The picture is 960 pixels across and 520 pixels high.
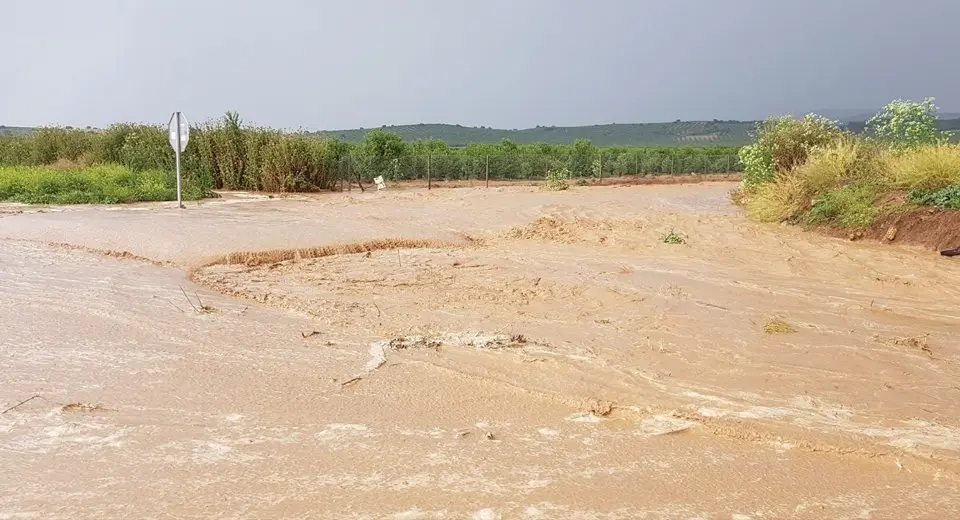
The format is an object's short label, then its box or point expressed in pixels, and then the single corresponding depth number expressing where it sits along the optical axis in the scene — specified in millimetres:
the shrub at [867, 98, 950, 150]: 15234
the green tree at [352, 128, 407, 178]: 32531
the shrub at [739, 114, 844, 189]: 17797
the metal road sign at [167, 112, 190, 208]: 15805
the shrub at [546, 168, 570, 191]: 26078
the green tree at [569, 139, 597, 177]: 38438
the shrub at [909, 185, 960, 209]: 11493
